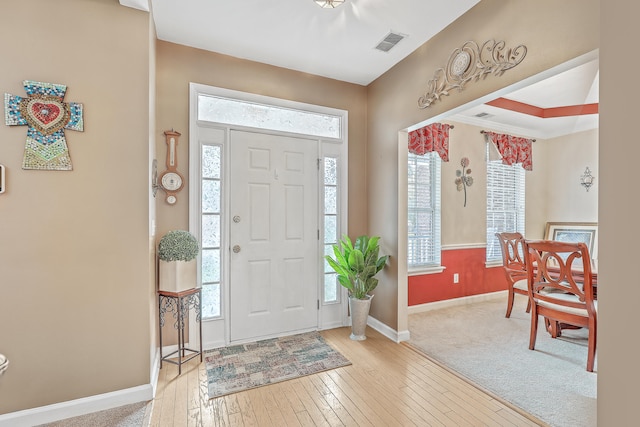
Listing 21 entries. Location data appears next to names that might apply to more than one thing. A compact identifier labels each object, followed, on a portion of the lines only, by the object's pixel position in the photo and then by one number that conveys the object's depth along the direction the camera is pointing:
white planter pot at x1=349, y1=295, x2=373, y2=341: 3.13
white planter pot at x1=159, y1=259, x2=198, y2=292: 2.41
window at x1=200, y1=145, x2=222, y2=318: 2.89
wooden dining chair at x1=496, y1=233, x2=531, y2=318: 3.73
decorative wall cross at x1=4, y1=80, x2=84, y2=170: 1.88
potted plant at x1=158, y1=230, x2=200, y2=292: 2.40
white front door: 3.01
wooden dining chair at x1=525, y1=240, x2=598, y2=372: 2.46
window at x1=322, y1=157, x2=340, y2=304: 3.44
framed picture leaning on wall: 4.55
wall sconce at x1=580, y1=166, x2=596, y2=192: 4.75
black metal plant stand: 2.43
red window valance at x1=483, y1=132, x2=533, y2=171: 4.61
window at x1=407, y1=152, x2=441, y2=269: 4.04
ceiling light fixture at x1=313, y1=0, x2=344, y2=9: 2.19
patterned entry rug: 2.38
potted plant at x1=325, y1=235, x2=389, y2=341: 3.09
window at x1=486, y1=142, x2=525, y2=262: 4.62
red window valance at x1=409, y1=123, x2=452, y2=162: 3.90
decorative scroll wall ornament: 2.02
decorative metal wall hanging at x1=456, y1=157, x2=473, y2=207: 4.31
